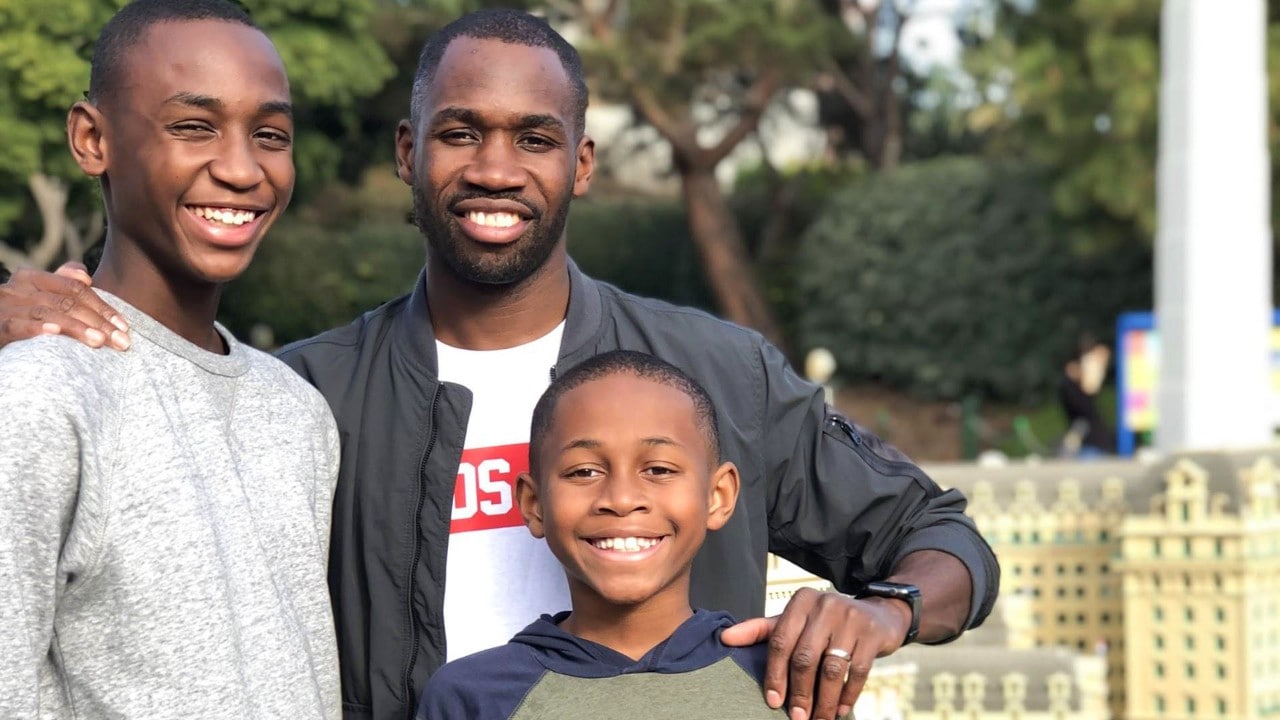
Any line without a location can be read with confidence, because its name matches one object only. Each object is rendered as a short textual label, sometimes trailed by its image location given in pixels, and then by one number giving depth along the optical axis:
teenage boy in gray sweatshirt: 2.43
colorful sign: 17.81
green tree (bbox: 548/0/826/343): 21.39
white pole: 11.80
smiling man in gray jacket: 3.10
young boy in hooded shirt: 2.75
